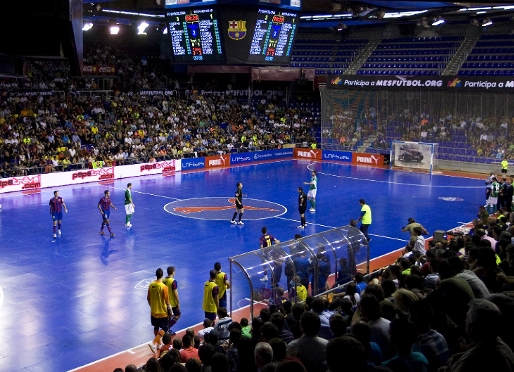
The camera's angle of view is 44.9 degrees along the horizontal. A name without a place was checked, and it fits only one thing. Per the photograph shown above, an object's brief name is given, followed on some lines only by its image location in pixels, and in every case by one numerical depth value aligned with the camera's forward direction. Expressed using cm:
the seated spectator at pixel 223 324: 1006
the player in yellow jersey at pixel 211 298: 1265
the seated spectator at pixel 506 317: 573
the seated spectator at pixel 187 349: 878
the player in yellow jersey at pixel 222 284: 1308
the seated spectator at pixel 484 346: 424
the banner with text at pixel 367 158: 4275
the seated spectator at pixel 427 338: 584
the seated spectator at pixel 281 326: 745
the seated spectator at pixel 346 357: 453
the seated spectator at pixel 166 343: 983
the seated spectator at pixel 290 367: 457
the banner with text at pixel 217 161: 4091
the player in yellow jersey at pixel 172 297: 1257
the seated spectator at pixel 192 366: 619
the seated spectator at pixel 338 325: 599
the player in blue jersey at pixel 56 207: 2142
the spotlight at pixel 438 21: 4262
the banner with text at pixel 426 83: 3756
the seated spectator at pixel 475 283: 704
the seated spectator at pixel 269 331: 665
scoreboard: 2598
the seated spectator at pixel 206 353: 695
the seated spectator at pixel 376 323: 649
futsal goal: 4000
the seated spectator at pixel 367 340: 591
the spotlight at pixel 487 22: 4353
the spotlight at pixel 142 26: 4288
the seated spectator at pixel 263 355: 563
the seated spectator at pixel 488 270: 803
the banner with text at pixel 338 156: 4453
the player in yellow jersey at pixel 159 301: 1227
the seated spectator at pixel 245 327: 878
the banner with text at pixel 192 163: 3945
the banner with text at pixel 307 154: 4575
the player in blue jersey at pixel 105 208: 2172
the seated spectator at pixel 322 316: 784
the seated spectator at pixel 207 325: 1014
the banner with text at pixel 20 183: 3044
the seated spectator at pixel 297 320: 745
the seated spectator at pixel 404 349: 528
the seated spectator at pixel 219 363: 573
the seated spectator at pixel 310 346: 605
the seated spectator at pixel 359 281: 1123
